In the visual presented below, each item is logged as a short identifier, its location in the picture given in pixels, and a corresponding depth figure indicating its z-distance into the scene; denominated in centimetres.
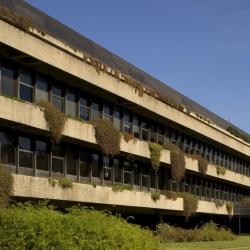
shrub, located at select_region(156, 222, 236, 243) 3856
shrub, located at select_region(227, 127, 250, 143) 6007
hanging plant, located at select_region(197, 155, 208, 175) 4497
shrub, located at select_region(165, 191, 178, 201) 3972
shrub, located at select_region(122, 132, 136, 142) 3328
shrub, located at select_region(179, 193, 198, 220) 4244
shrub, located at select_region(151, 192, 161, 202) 3725
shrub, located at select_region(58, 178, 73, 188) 2757
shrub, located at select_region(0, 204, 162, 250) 1226
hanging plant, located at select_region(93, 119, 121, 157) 3069
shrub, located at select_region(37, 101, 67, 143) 2634
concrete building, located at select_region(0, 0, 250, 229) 2527
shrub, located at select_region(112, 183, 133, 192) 3269
